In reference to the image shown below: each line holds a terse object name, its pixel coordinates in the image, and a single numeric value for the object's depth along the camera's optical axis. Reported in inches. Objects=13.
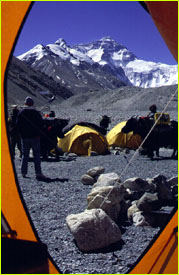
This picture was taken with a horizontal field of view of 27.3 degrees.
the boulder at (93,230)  145.5
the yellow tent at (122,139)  519.8
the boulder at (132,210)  181.3
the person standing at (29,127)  278.5
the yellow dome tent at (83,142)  461.5
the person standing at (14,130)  375.6
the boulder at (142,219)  171.6
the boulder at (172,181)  235.8
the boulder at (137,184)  227.1
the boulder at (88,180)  280.1
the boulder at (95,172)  285.7
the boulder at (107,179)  210.8
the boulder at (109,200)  173.6
